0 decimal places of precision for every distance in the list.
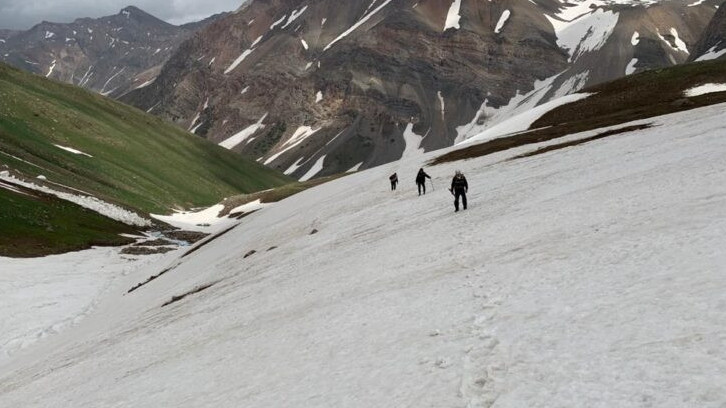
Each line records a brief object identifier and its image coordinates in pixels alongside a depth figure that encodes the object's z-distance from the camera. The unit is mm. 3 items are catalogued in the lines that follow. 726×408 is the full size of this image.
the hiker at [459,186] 29650
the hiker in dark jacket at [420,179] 41219
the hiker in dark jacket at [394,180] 48281
